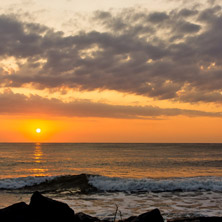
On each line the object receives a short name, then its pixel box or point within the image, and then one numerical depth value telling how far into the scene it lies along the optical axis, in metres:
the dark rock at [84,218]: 11.41
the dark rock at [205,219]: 11.44
